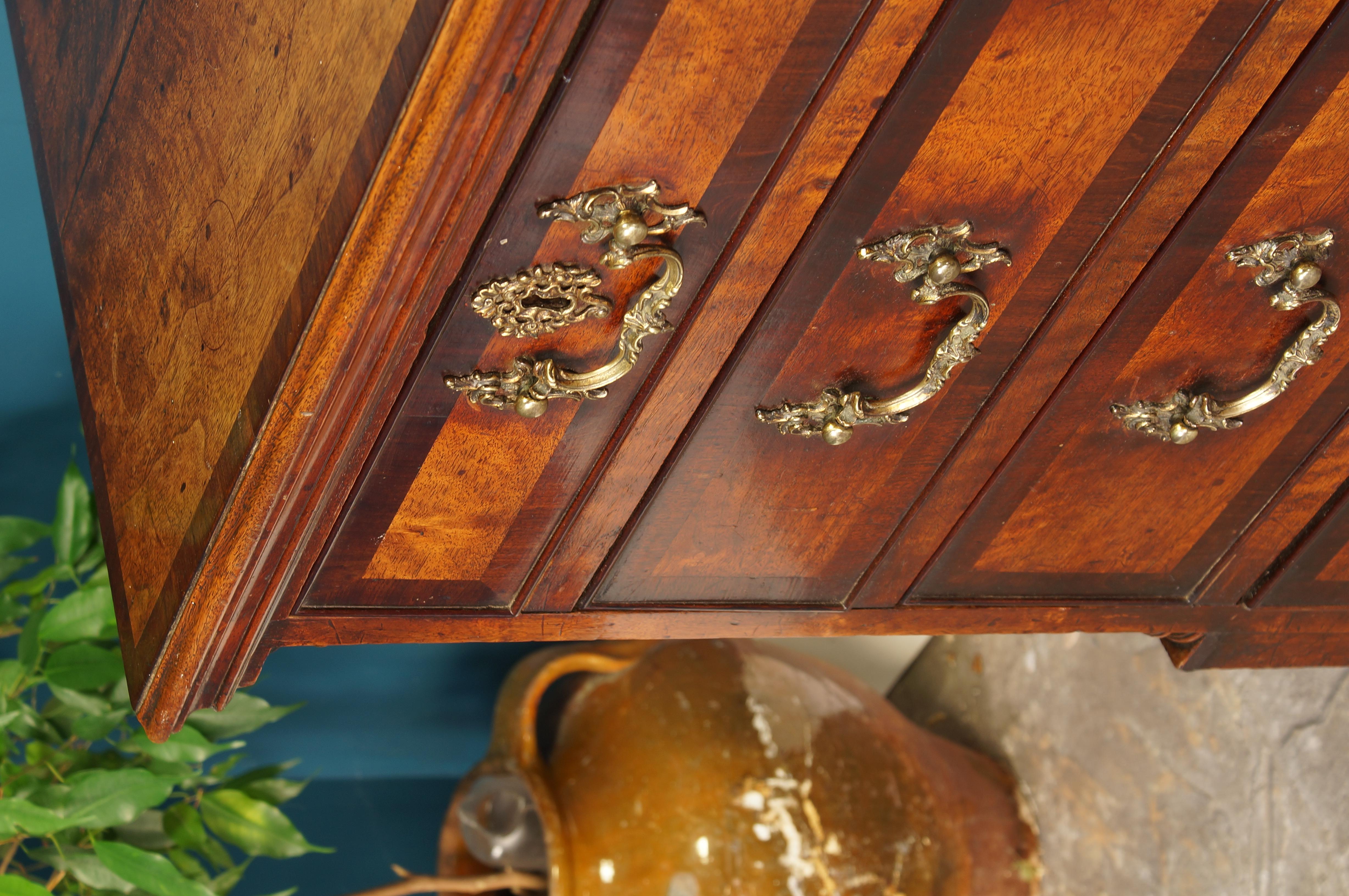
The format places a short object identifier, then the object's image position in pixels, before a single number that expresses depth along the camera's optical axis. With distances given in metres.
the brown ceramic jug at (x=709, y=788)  2.37
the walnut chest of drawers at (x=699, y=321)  1.85
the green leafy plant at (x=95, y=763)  2.18
